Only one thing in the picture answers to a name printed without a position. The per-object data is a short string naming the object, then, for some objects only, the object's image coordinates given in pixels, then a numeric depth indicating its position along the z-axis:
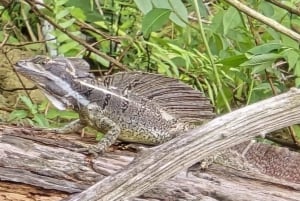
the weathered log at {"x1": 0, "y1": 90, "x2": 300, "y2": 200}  5.59
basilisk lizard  6.01
